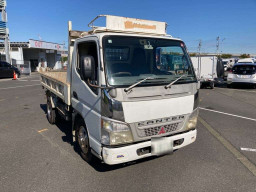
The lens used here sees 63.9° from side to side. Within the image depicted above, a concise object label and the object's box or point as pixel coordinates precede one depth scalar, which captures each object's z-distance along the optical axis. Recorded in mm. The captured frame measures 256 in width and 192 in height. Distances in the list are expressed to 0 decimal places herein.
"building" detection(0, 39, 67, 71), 31547
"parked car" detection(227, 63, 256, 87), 13773
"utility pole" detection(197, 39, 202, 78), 15505
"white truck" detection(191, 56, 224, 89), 15011
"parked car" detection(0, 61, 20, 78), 21362
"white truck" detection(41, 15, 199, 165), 2910
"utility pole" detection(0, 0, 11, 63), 25094
